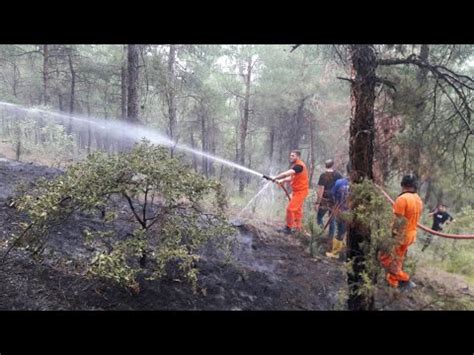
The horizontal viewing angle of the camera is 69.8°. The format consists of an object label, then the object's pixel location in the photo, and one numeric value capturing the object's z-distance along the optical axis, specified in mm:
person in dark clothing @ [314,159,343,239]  7398
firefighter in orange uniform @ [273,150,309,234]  7344
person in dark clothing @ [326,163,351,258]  6603
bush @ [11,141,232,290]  3406
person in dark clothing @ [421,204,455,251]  9984
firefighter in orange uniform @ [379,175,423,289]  4555
